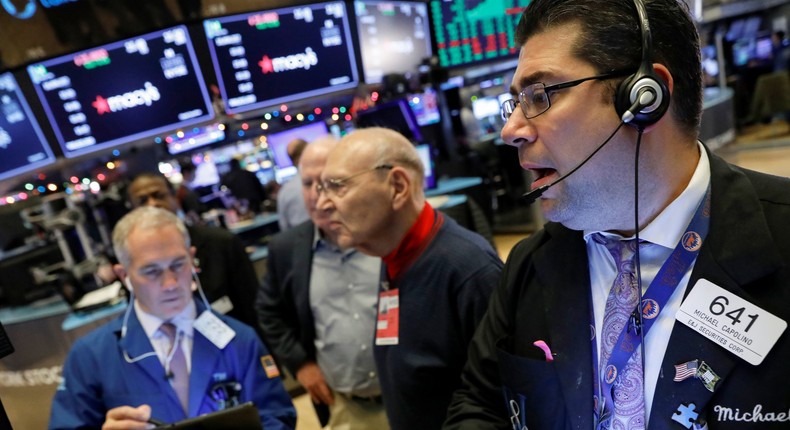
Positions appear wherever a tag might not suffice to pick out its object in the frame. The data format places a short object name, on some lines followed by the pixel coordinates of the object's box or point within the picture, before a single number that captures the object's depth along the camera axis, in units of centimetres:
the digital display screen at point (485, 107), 1044
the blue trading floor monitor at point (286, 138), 543
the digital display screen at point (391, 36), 415
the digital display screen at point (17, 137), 303
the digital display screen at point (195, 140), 533
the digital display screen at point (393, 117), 440
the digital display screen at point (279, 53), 348
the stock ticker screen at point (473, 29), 511
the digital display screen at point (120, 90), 312
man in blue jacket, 165
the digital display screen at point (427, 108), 588
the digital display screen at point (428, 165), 519
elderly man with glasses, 146
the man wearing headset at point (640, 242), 77
